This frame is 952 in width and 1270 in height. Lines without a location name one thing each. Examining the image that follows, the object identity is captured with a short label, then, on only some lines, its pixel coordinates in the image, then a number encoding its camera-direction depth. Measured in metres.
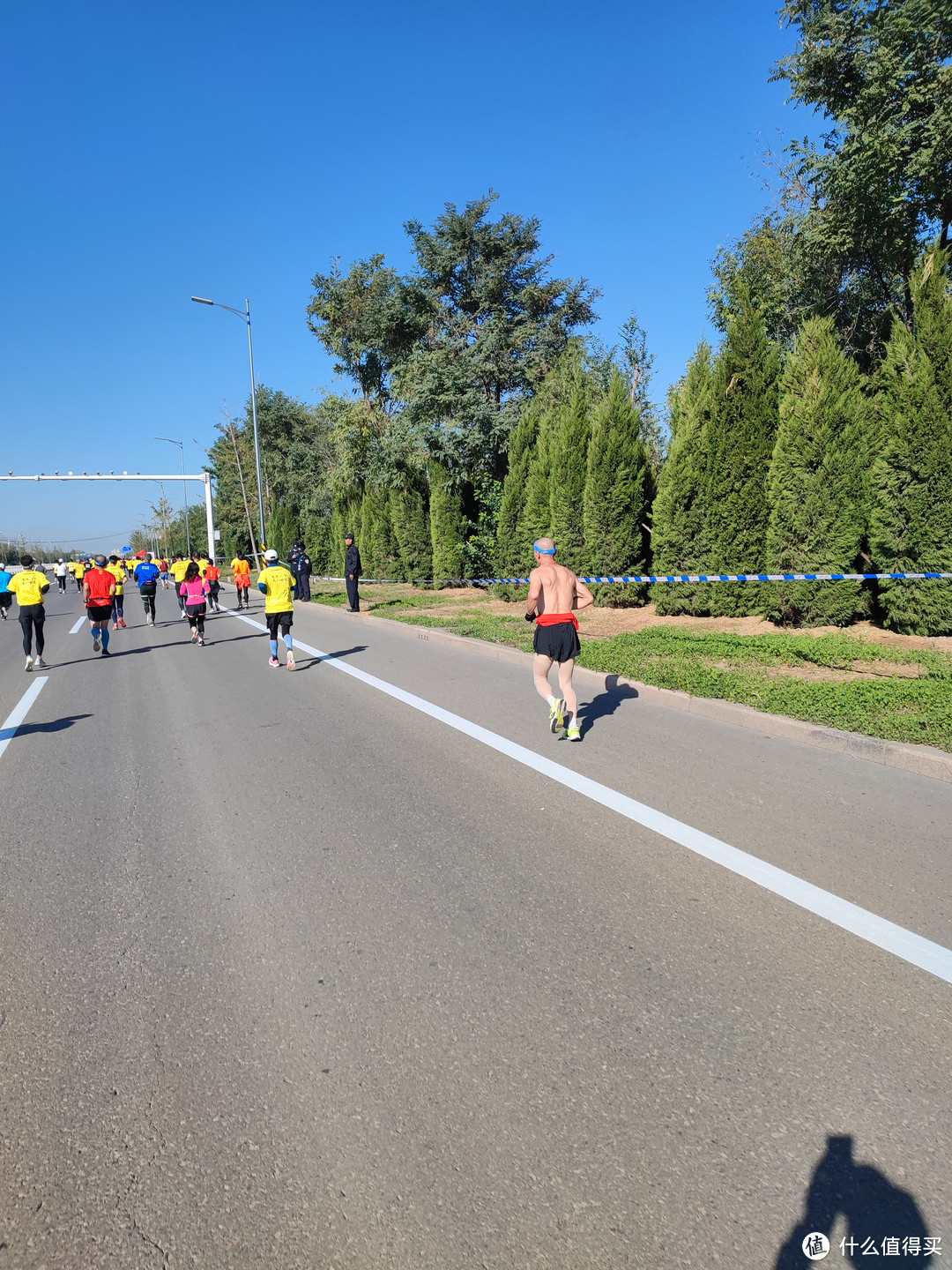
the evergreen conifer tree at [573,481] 19.09
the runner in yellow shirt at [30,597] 13.72
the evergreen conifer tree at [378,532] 34.06
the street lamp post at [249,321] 31.12
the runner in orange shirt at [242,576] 25.67
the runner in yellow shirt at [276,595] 12.38
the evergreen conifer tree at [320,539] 48.19
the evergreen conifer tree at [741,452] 14.09
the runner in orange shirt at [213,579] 22.36
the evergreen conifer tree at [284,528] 53.96
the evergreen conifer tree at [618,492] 17.22
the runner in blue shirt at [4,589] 16.83
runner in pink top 16.61
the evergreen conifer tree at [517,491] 22.27
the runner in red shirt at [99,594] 15.16
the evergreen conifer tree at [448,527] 26.55
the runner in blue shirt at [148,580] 21.08
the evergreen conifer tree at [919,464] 10.73
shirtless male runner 7.39
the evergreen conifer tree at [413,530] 29.98
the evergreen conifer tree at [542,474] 20.62
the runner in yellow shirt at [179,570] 17.63
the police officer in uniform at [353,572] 22.50
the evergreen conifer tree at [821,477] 12.20
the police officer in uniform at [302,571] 26.41
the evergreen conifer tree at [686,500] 14.90
